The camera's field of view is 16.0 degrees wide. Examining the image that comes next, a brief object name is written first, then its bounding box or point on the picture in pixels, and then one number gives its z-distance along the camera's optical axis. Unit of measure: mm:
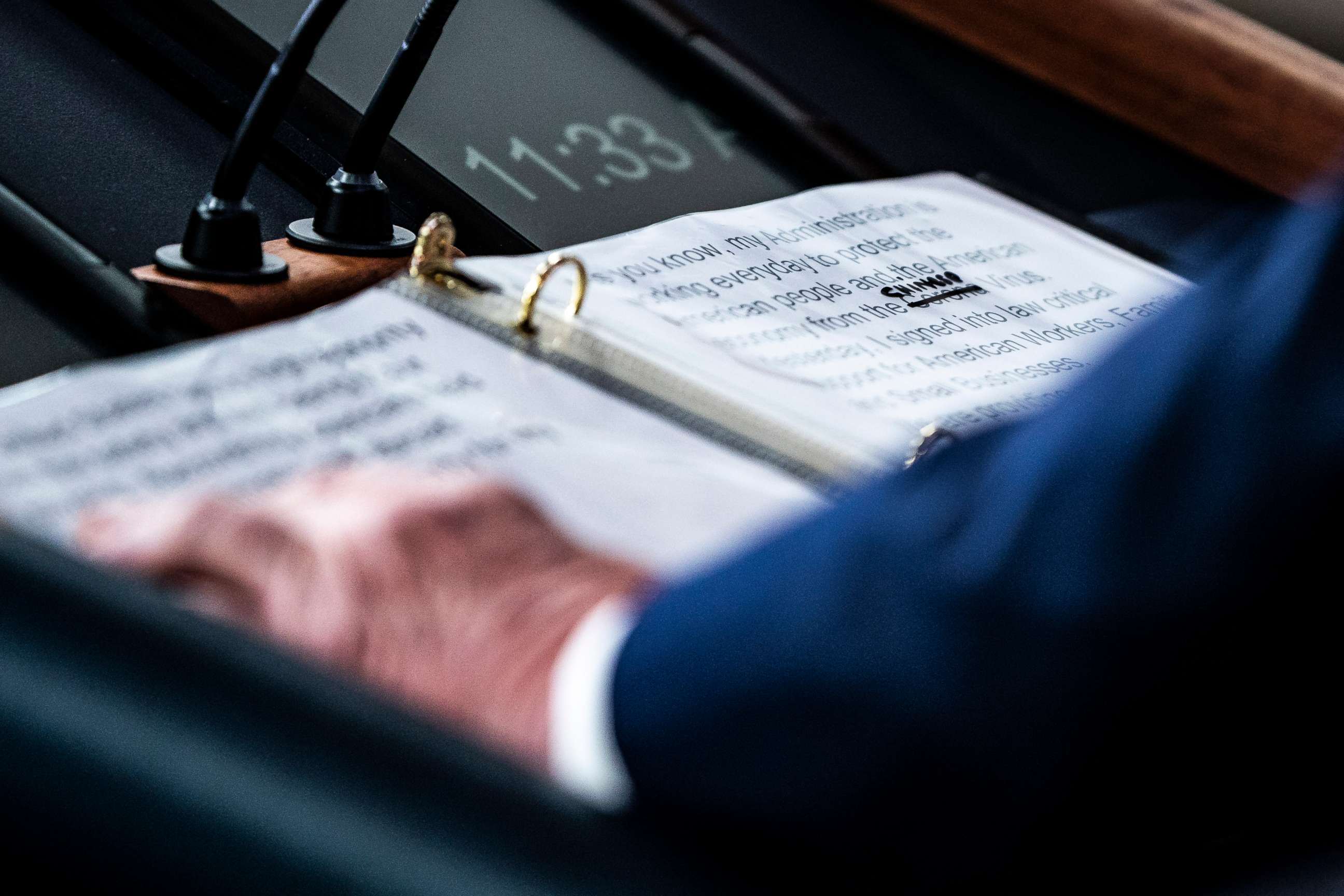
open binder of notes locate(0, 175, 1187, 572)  1577
